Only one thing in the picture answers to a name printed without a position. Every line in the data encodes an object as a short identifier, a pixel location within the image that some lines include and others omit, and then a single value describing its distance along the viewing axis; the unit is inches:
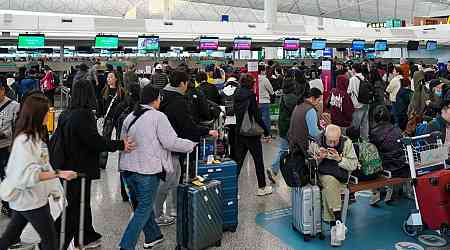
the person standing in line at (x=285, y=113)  265.4
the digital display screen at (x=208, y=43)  710.5
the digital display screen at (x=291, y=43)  757.9
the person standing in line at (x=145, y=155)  157.0
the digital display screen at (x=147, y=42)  663.3
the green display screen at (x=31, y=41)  582.9
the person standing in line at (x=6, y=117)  191.5
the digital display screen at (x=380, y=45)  878.4
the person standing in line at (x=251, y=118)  232.5
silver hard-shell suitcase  183.5
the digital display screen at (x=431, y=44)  954.7
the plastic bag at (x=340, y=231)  177.0
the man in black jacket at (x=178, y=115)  178.4
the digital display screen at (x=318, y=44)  794.8
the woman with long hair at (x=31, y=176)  122.2
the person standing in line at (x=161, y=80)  250.1
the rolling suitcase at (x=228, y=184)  184.5
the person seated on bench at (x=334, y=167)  180.2
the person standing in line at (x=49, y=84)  550.6
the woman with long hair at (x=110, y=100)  264.4
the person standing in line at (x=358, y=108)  312.2
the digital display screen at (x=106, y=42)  632.4
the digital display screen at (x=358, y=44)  852.0
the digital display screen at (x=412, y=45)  915.8
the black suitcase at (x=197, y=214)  162.7
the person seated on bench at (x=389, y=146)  206.4
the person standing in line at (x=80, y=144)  150.6
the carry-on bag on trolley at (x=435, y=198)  173.5
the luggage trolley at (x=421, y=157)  182.1
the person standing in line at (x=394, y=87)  369.3
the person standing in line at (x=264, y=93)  386.0
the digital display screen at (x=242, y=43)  730.2
